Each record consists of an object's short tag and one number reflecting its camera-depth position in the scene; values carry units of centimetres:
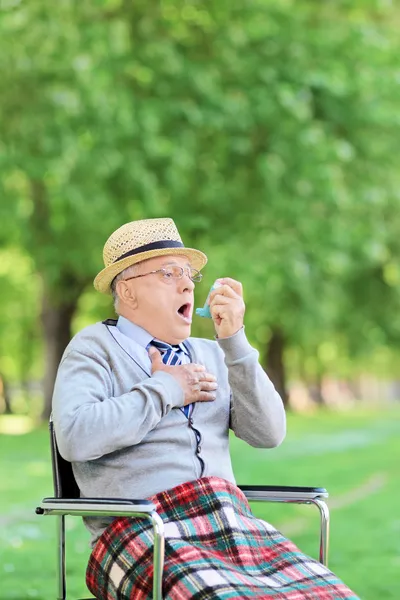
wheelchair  605
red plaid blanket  604
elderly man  625
